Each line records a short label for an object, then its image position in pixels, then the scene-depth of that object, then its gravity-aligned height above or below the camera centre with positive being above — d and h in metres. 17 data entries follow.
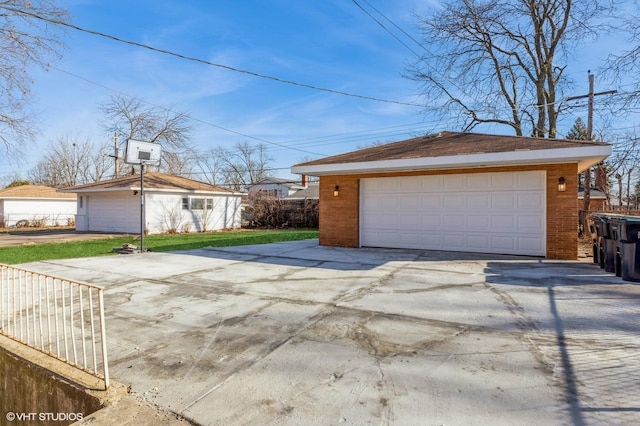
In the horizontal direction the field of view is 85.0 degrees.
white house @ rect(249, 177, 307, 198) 46.89 +3.03
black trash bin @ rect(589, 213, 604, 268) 7.46 -0.60
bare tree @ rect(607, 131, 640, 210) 11.80 +2.29
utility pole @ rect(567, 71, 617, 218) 15.82 +3.98
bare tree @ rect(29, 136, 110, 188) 39.34 +5.28
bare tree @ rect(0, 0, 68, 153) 10.77 +5.51
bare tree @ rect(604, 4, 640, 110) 9.16 +4.00
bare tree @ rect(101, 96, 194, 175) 30.45 +7.39
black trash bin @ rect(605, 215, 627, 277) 6.38 -0.63
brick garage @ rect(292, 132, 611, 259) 8.40 +0.90
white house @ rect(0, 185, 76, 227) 27.42 +0.05
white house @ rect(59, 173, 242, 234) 19.22 +0.13
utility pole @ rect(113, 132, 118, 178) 29.16 +4.98
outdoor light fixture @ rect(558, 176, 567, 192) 8.44 +0.60
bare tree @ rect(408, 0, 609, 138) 18.41 +8.67
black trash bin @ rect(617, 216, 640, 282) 6.06 -0.67
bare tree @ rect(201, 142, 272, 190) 47.03 +5.99
